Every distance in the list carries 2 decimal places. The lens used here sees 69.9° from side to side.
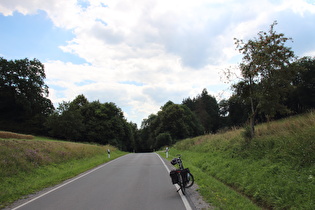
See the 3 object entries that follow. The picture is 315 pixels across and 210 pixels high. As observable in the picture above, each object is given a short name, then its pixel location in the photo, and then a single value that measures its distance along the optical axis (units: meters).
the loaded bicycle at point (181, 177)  7.25
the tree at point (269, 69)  11.18
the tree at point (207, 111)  85.12
